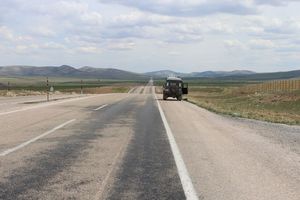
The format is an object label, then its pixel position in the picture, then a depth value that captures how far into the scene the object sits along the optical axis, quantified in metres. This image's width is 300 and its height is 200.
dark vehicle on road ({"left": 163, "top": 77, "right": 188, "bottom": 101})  49.22
